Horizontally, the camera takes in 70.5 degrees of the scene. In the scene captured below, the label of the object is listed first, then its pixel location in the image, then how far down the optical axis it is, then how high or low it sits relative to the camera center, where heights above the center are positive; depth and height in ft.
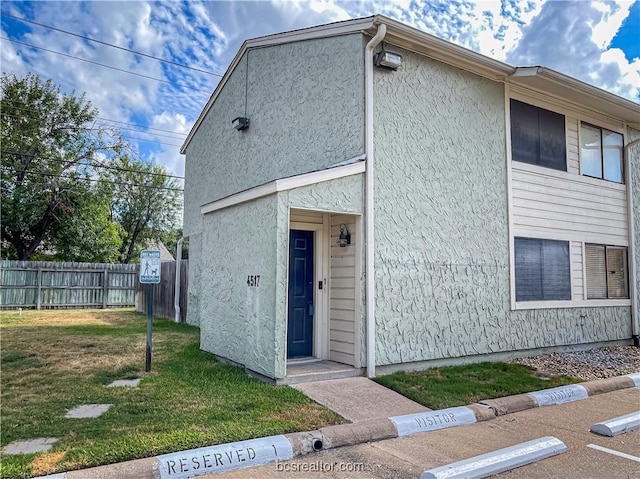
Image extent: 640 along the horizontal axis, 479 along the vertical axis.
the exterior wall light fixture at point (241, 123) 31.76 +10.71
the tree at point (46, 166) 69.05 +17.04
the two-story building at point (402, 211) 21.88 +3.57
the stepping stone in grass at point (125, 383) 19.31 -4.72
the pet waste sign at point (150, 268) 22.07 +0.31
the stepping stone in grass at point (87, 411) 15.40 -4.80
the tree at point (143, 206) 97.45 +15.17
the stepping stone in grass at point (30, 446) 12.29 -4.81
